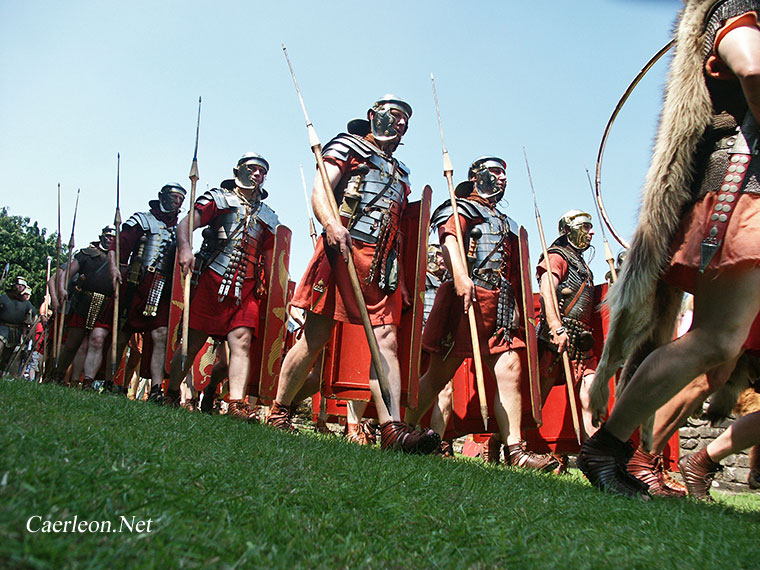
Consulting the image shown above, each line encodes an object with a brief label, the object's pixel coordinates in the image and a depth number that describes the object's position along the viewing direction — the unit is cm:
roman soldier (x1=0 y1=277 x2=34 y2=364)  1099
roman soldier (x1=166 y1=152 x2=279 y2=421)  525
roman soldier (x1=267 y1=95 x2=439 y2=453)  387
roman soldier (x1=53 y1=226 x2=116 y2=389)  756
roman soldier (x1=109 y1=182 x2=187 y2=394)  681
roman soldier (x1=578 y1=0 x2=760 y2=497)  241
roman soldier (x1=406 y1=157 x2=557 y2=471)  479
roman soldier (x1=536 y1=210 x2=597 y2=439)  624
